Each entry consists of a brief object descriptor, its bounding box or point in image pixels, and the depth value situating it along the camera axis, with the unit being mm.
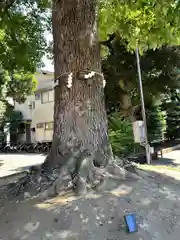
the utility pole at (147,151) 9662
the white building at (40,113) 19146
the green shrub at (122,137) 10990
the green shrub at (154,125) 14327
